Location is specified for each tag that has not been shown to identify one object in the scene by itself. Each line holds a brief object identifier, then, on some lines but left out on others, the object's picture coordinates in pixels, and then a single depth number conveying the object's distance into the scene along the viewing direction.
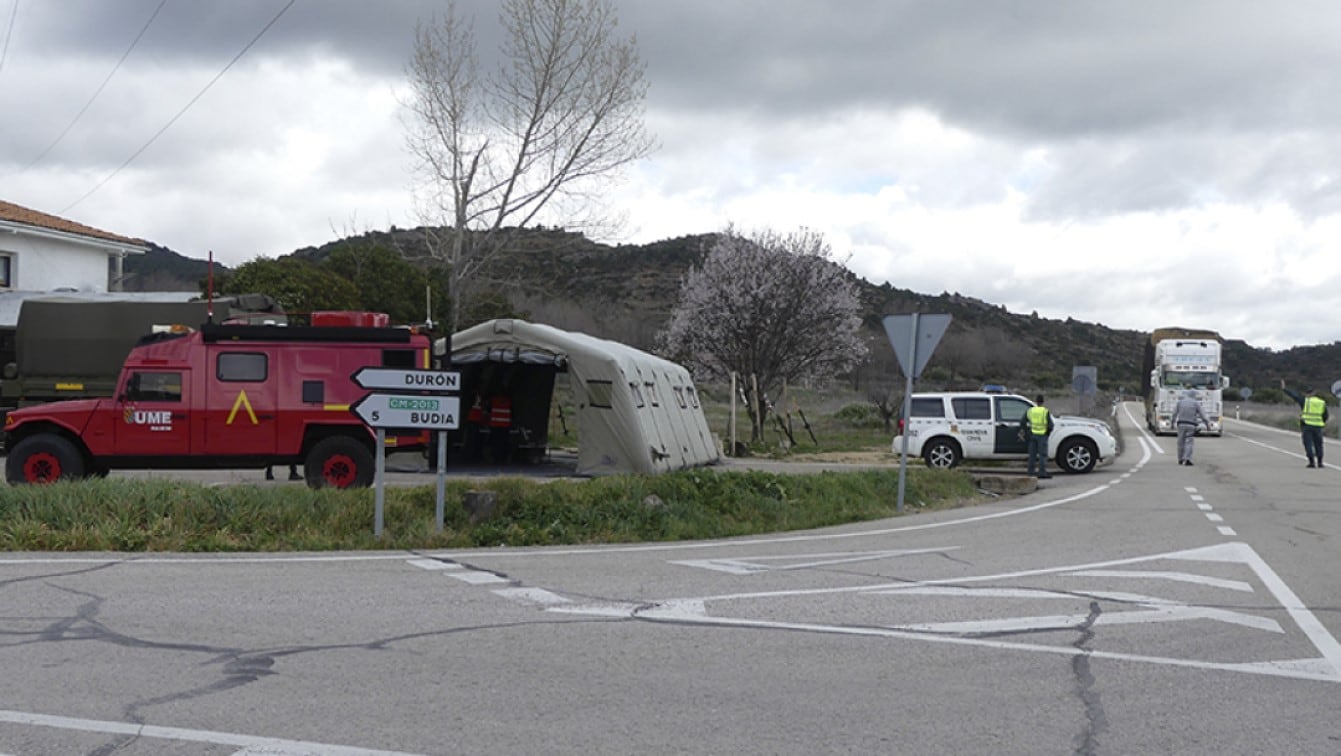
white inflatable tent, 20.41
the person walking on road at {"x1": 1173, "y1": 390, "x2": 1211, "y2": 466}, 28.05
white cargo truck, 45.53
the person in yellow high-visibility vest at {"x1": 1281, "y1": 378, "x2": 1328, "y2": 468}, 27.09
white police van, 25.69
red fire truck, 15.91
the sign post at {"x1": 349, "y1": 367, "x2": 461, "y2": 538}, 11.86
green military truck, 25.89
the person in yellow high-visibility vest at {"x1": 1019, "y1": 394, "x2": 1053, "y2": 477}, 23.86
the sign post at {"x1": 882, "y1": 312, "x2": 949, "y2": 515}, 15.95
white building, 36.31
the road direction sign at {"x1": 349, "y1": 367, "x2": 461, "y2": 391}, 11.89
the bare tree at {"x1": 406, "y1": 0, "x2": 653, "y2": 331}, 29.58
